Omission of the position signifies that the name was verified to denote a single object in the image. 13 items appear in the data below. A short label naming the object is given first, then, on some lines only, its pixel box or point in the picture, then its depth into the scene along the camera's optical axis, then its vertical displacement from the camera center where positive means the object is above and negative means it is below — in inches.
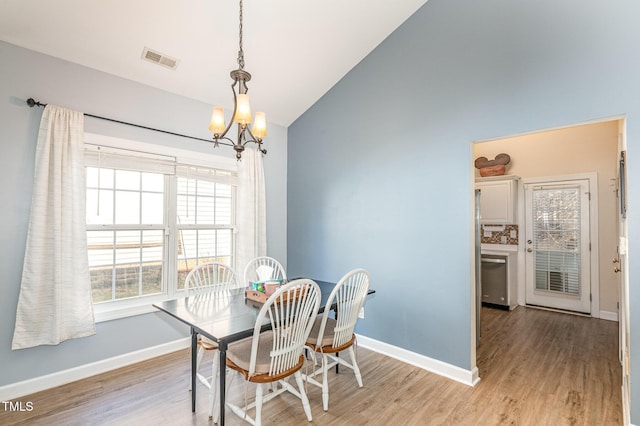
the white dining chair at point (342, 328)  88.0 -32.4
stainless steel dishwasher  185.2 -37.4
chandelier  74.4 +25.7
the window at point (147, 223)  111.1 -2.6
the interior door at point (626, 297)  78.9 -19.9
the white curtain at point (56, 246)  92.4 -9.5
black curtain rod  94.1 +34.4
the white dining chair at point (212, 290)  83.6 -26.6
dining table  68.5 -25.9
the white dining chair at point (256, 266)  129.3 -24.6
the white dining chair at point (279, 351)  71.5 -33.8
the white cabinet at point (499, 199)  191.5 +13.1
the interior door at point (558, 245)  174.1 -15.0
